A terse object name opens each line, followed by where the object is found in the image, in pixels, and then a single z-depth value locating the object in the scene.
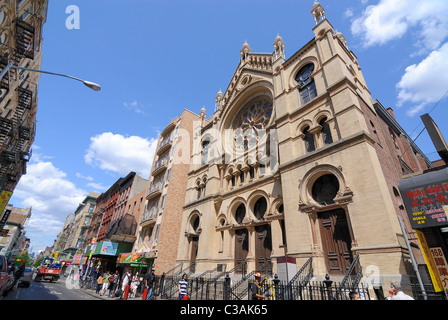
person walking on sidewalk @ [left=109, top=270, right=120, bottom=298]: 19.35
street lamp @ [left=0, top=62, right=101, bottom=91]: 9.75
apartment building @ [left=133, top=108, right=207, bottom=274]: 24.66
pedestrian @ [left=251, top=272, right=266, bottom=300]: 7.83
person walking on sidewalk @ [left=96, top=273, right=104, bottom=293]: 22.36
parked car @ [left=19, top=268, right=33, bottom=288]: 22.09
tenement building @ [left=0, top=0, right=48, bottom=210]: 15.02
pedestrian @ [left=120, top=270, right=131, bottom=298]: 16.80
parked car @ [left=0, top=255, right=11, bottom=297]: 10.63
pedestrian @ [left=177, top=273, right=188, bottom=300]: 10.89
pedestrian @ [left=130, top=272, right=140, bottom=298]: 18.50
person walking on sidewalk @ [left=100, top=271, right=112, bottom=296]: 20.54
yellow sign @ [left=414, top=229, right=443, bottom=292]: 9.14
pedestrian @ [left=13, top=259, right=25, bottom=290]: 18.85
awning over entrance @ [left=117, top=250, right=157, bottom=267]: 23.97
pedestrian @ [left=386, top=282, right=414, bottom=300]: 6.50
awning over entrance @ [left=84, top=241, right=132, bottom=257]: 29.03
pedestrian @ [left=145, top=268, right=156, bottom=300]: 14.91
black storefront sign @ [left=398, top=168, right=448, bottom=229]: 9.73
